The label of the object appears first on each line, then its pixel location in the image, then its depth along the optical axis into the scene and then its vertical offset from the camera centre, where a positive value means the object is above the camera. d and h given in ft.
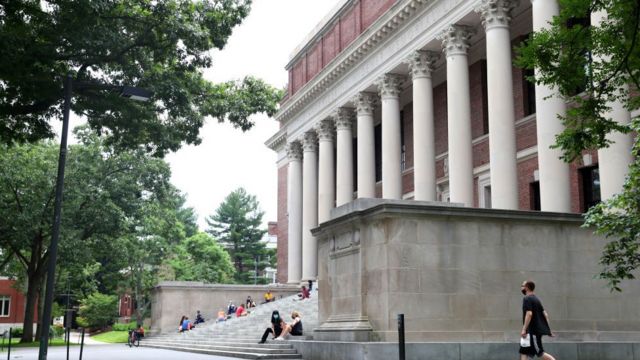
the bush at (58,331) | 224.12 -5.86
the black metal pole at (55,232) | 50.26 +5.91
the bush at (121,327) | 262.26 -5.09
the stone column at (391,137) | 114.73 +28.30
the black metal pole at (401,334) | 35.96 -0.99
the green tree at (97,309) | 269.44 +1.47
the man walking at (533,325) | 41.65 -0.57
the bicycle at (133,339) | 125.57 -4.53
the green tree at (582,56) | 32.96 +12.26
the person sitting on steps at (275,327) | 76.18 -1.40
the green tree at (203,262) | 287.07 +21.30
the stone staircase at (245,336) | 70.49 -3.07
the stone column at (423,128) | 103.14 +26.78
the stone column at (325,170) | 139.95 +28.20
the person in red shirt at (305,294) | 124.35 +3.45
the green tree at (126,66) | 56.08 +21.95
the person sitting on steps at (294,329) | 73.31 -1.52
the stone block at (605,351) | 50.16 -2.49
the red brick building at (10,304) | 281.74 +3.32
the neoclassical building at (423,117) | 84.64 +31.59
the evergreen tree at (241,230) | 375.04 +44.80
